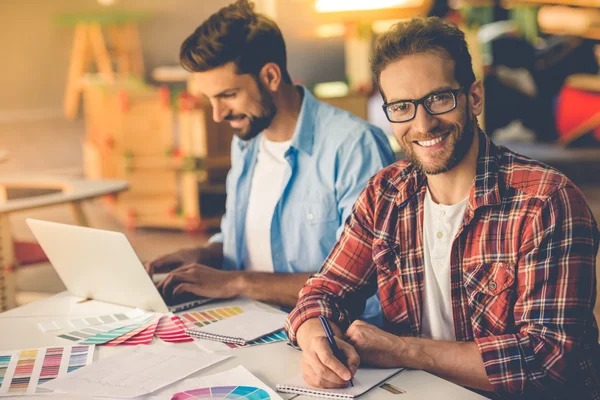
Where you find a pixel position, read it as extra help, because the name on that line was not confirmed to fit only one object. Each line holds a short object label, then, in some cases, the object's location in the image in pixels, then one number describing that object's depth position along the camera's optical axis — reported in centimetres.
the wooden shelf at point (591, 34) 708
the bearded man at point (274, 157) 200
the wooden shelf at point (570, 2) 594
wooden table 322
